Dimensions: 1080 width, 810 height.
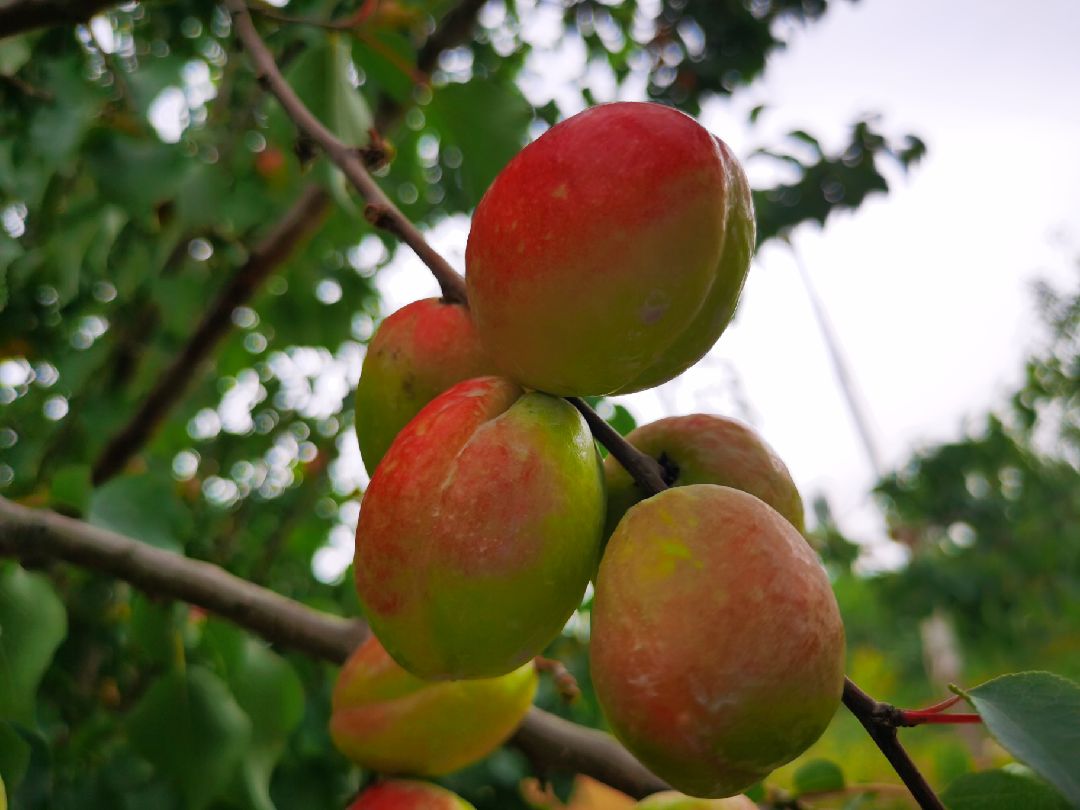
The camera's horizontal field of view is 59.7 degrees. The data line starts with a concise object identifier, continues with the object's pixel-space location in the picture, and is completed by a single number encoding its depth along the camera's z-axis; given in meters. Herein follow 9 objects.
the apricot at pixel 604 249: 0.14
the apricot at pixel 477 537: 0.14
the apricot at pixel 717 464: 0.17
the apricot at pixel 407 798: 0.22
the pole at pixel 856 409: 4.21
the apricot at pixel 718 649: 0.13
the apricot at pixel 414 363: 0.18
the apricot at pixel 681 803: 0.21
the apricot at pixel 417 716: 0.23
